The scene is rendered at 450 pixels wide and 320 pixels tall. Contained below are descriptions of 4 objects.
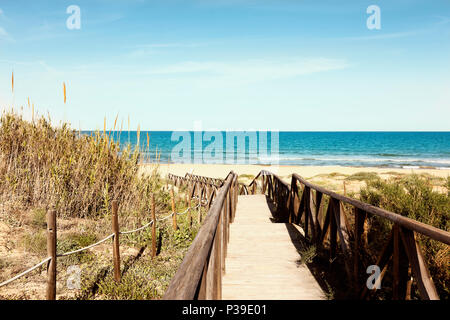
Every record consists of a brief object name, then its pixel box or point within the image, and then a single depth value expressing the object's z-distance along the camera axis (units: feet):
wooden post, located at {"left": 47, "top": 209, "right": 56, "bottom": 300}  11.76
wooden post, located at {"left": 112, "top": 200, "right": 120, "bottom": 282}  15.96
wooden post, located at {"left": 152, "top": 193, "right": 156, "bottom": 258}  19.92
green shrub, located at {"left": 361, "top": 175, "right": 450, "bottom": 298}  10.77
